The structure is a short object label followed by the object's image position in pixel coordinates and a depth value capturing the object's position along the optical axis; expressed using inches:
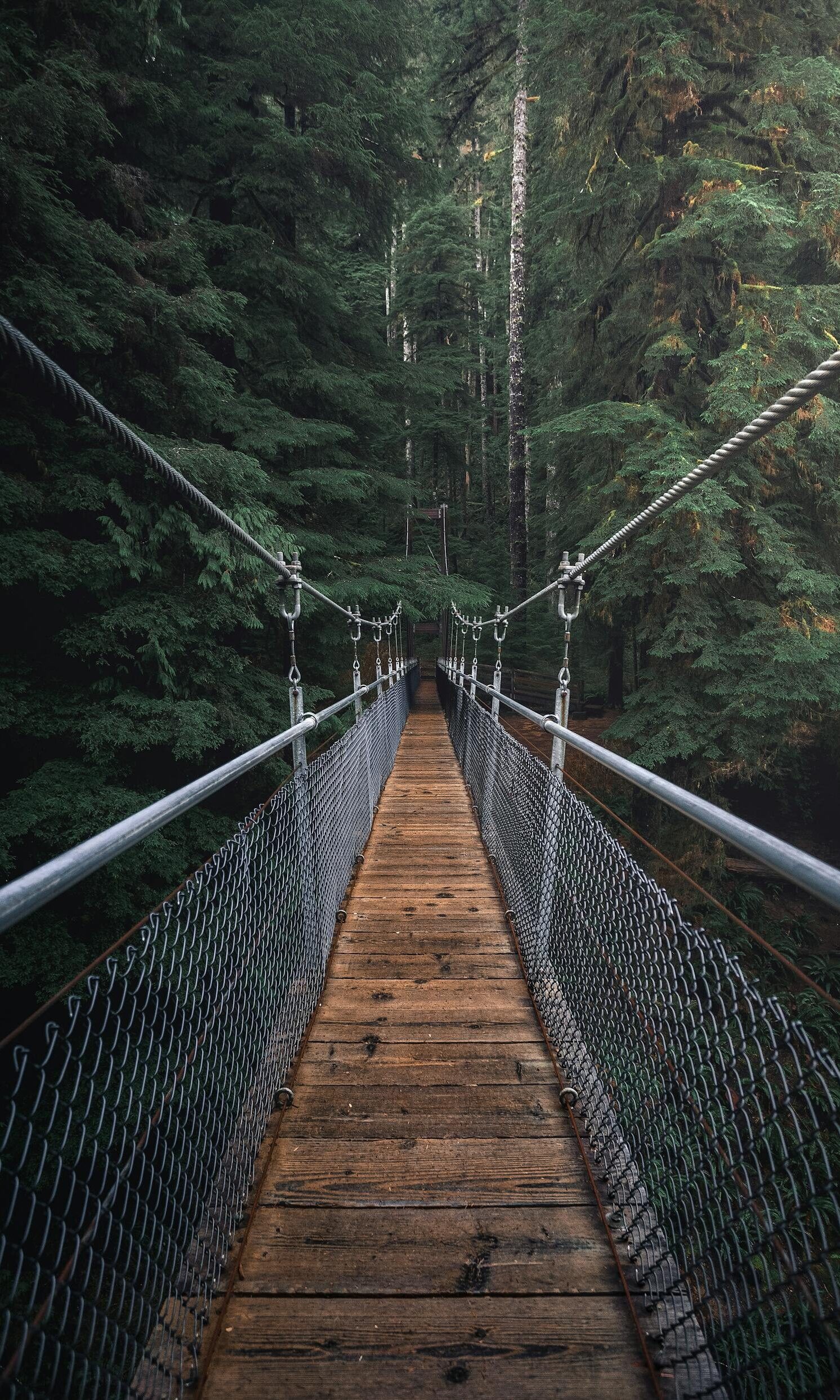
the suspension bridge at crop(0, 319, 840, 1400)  39.5
